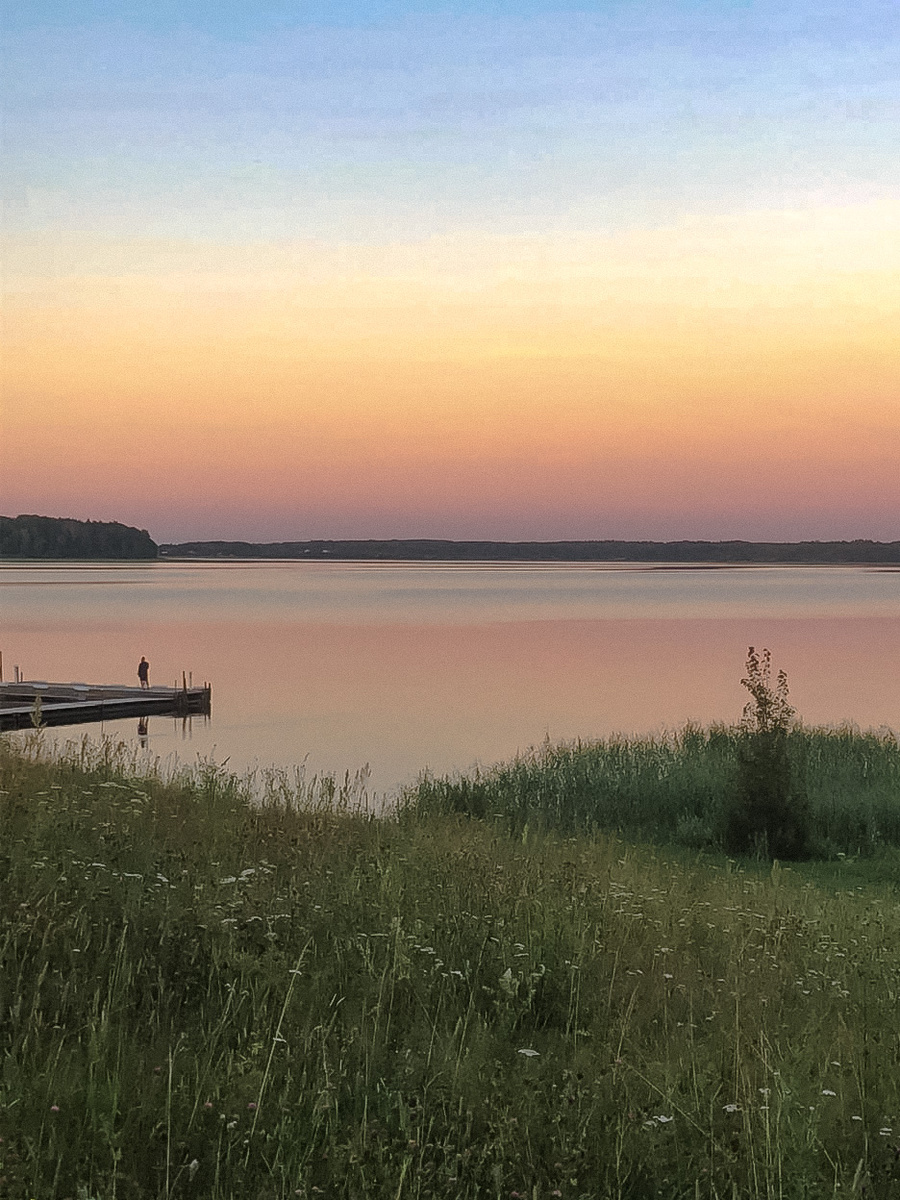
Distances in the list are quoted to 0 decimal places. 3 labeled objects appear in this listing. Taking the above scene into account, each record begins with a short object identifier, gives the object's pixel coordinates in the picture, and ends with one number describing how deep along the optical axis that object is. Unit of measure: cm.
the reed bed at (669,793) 2070
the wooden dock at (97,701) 4316
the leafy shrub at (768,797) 1922
